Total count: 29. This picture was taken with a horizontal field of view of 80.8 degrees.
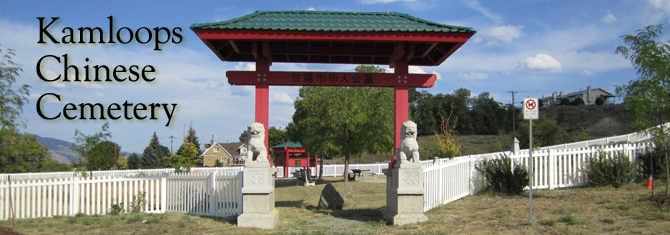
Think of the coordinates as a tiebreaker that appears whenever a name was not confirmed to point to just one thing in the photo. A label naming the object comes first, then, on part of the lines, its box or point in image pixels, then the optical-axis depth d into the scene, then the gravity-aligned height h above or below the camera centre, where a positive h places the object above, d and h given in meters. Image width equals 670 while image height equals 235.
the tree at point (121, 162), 26.67 -2.25
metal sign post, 7.89 +0.49
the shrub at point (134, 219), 8.50 -1.95
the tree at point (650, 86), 8.80 +1.08
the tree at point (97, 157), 18.89 -1.33
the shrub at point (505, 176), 11.27 -1.26
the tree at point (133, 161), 33.69 -2.92
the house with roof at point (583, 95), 93.50 +9.41
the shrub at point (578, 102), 74.59 +5.82
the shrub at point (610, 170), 11.57 -1.11
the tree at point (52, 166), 25.69 -2.56
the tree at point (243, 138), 85.59 -1.62
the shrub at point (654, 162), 12.00 -0.90
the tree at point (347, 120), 19.98 +0.56
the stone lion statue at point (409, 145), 8.17 -0.28
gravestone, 10.88 -1.90
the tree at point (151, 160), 36.88 -2.88
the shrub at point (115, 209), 9.73 -1.98
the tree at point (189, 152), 18.73 -1.05
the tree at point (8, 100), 9.32 +0.72
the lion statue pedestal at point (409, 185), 8.11 -1.11
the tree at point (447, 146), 18.94 -0.69
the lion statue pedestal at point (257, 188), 8.14 -1.19
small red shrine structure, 26.61 -1.79
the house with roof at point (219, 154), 64.21 -4.02
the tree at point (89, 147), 18.00 -0.82
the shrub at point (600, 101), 73.06 +5.93
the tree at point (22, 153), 16.77 -1.34
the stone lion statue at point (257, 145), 8.27 -0.30
